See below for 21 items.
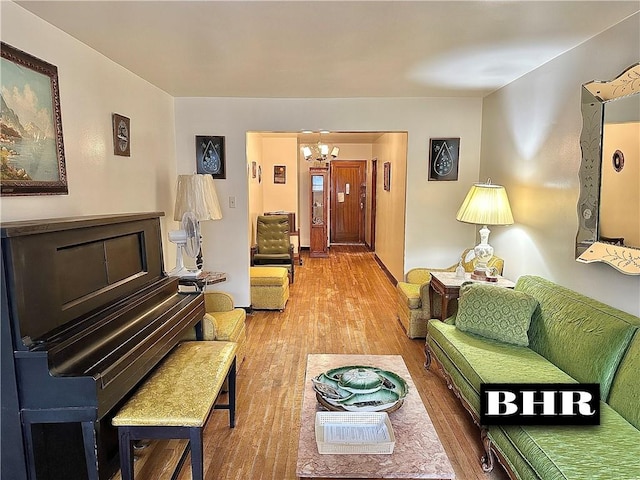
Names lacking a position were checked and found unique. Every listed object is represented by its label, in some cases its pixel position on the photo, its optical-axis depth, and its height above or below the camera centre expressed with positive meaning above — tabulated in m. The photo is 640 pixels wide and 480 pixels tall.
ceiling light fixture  7.99 +0.71
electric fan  3.09 -0.37
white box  1.64 -1.01
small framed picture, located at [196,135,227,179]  4.36 +0.34
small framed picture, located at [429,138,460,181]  4.38 +0.30
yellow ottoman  4.76 -1.15
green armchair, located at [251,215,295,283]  6.48 -0.74
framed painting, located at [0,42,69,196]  1.90 +0.31
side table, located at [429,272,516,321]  3.32 -0.78
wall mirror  2.14 +0.06
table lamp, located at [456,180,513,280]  3.35 -0.20
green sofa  1.61 -0.99
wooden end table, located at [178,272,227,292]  3.22 -0.74
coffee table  1.53 -1.02
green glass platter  1.89 -0.95
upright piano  1.48 -0.62
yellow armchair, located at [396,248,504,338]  3.75 -1.06
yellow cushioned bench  1.76 -0.93
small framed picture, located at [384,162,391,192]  6.84 +0.20
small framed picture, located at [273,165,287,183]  8.25 +0.29
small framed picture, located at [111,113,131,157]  2.99 +0.40
